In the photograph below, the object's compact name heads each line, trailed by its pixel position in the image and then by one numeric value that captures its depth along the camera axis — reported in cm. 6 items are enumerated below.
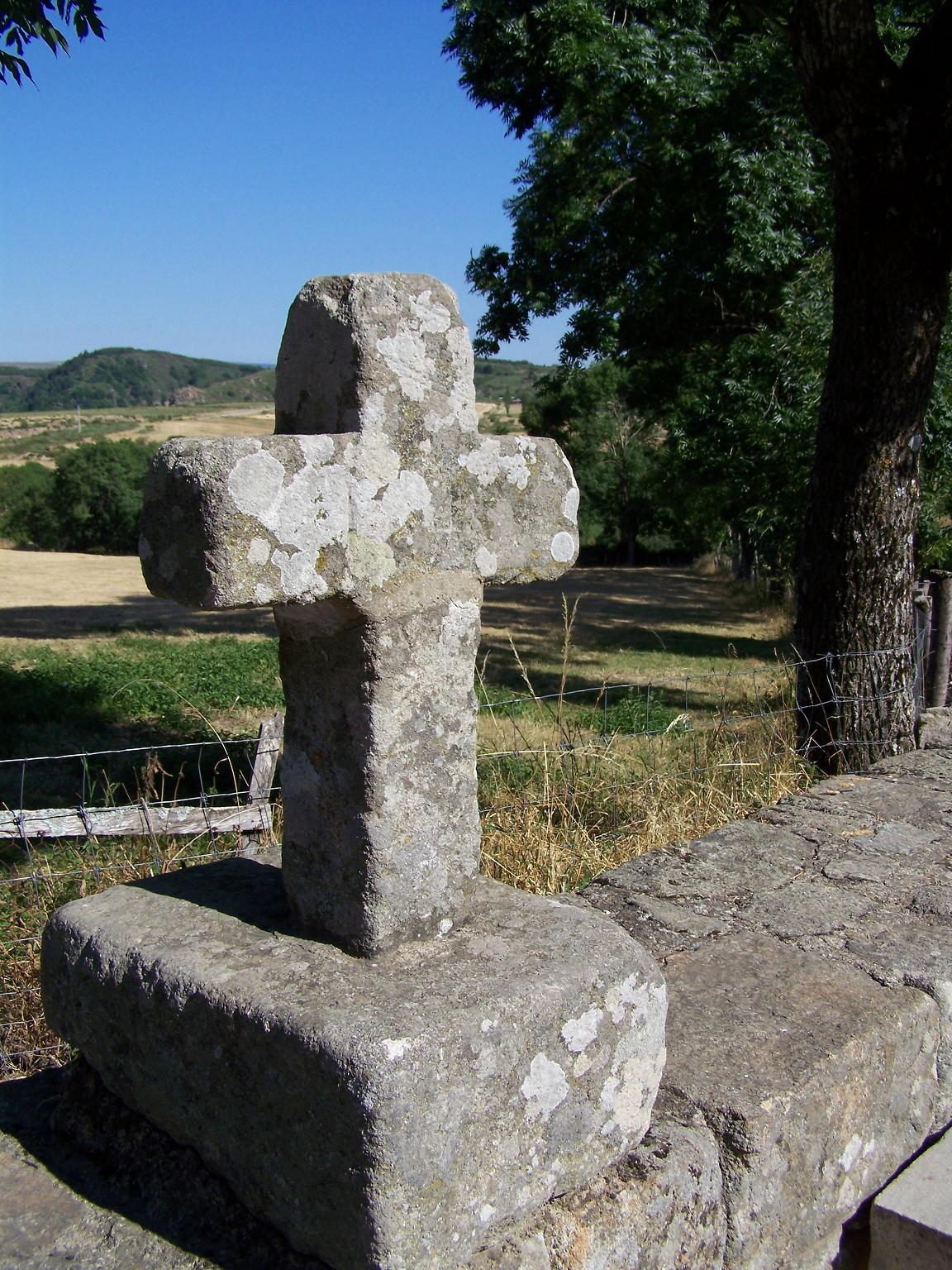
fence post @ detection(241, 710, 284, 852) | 456
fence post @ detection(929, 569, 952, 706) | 552
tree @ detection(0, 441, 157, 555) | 3672
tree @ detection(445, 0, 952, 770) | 456
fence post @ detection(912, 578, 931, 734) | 546
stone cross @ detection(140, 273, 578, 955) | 162
